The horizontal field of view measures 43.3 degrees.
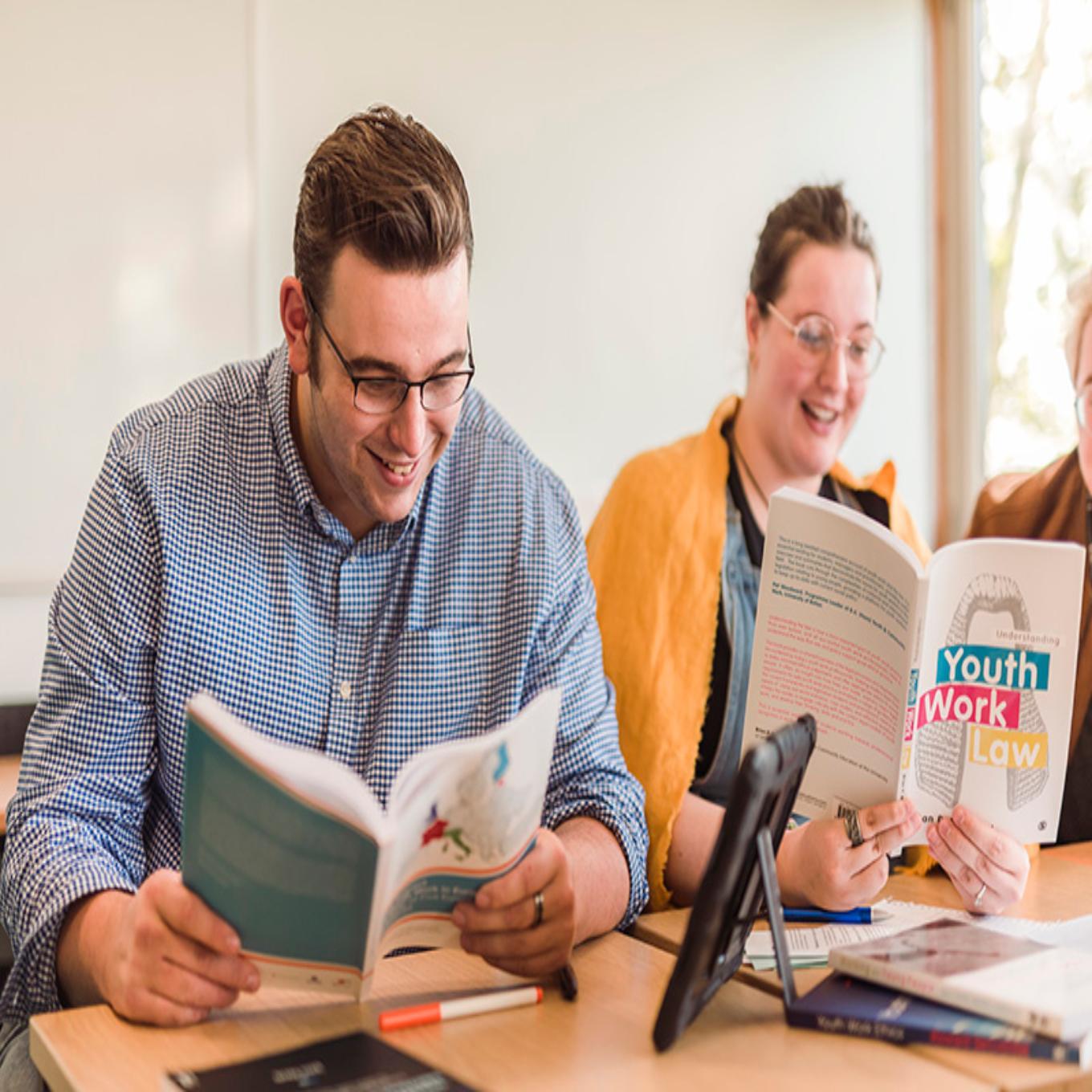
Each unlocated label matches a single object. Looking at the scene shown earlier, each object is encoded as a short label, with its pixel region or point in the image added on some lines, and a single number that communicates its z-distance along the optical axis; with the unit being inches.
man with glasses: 56.6
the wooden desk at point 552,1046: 42.0
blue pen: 57.3
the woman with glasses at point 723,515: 76.4
